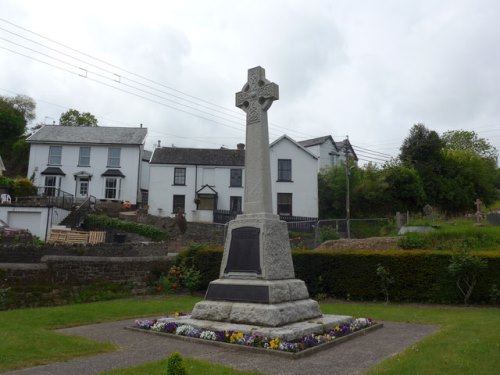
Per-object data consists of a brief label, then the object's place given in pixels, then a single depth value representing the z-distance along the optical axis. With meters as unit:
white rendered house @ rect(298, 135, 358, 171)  49.03
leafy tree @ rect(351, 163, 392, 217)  37.75
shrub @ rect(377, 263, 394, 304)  14.69
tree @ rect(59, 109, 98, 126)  58.63
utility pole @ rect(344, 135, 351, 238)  26.64
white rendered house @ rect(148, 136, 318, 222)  39.03
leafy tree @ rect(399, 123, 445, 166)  42.44
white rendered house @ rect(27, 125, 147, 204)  41.06
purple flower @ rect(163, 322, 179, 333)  8.60
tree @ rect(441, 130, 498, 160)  61.56
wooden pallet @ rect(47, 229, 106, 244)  25.00
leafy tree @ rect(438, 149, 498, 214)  40.53
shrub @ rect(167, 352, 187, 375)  3.32
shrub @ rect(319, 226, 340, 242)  25.25
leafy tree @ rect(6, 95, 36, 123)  61.91
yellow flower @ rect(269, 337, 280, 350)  7.00
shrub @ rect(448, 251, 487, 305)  13.22
